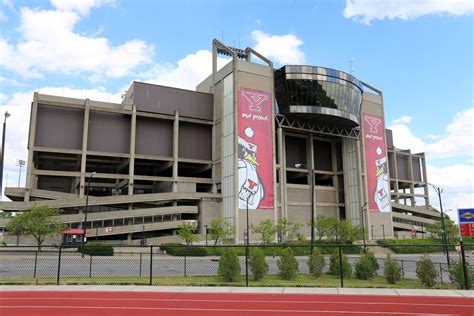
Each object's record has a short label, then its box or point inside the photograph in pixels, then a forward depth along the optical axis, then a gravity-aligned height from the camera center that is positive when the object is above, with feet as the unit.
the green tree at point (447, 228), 285.27 +3.86
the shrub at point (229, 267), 61.82 -4.84
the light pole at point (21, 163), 268.82 +49.02
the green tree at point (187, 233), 188.85 +1.22
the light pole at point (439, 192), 165.23 +17.09
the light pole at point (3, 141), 47.92 +12.79
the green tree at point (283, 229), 207.06 +2.96
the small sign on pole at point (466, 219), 60.29 +2.13
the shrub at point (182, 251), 150.71 -5.90
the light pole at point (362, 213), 267.27 +13.96
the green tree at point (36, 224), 165.27 +5.27
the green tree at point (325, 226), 224.12 +4.68
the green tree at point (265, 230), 199.11 +2.48
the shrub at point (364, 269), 65.46 -5.61
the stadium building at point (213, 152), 217.36 +49.82
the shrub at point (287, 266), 65.46 -5.07
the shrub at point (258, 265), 63.00 -4.65
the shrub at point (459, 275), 54.91 -5.82
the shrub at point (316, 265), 68.39 -5.13
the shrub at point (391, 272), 60.80 -5.74
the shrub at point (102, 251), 141.38 -5.20
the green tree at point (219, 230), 196.34 +2.65
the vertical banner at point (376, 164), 281.95 +50.23
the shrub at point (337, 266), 66.74 -5.35
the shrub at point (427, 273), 57.16 -5.54
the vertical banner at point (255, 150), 222.28 +47.73
